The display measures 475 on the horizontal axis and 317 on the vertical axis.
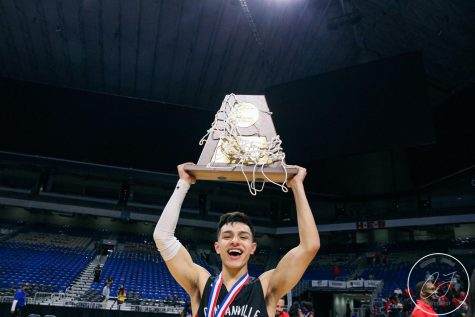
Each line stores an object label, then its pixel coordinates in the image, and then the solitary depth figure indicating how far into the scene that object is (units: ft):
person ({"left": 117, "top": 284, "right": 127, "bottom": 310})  50.98
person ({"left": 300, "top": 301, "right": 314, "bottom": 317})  23.36
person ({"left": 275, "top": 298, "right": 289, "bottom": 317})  20.45
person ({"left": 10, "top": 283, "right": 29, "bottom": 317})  42.01
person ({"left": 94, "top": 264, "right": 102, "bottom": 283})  65.07
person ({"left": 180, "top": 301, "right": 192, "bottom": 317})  29.03
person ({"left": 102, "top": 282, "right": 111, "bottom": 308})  53.50
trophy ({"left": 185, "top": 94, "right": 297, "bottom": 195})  7.75
